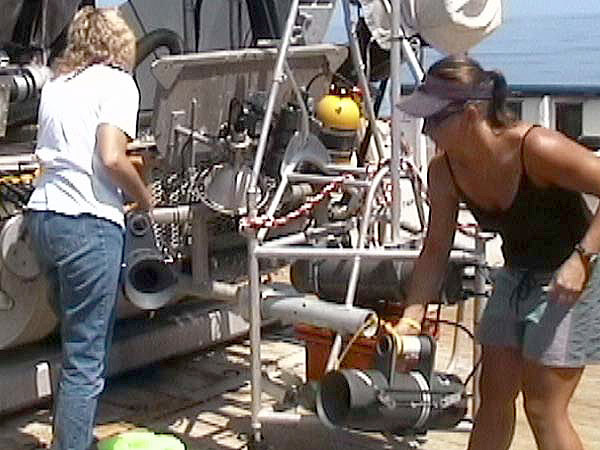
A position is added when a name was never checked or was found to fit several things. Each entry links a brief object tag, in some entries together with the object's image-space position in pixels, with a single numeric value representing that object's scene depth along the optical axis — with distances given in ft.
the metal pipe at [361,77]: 17.38
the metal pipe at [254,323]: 14.30
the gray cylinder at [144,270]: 15.93
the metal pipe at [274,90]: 14.85
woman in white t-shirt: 13.53
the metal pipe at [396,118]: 15.11
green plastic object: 10.13
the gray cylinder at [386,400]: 11.90
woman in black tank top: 11.02
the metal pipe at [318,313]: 13.56
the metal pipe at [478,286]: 14.42
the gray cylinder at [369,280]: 14.67
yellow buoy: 17.20
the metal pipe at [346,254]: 14.20
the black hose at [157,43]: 18.54
